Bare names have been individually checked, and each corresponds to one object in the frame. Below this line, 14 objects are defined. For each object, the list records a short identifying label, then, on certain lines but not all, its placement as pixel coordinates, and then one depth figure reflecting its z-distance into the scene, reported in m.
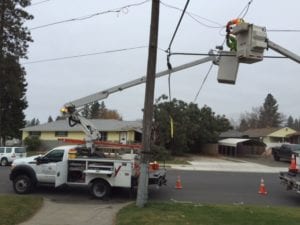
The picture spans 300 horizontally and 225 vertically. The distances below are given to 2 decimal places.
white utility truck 10.82
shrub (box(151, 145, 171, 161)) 26.03
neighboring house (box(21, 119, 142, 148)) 34.86
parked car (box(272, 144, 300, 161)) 28.57
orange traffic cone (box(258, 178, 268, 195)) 12.74
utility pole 9.23
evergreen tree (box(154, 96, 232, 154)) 32.20
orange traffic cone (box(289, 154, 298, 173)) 12.34
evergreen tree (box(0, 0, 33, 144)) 27.56
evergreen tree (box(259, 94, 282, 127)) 78.71
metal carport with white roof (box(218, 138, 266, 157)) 38.89
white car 23.56
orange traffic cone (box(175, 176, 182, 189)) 13.32
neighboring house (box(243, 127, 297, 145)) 44.97
